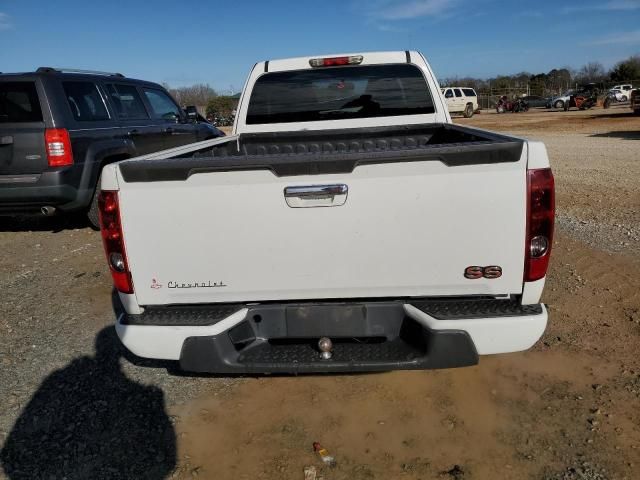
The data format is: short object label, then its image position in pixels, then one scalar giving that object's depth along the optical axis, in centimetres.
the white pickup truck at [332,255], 233
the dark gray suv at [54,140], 609
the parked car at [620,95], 4128
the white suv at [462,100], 3572
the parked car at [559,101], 4122
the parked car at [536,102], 4431
